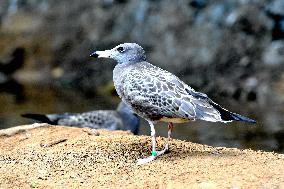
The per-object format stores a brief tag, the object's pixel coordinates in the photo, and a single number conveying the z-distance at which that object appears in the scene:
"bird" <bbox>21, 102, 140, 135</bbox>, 24.98
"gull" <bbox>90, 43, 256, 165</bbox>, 15.16
